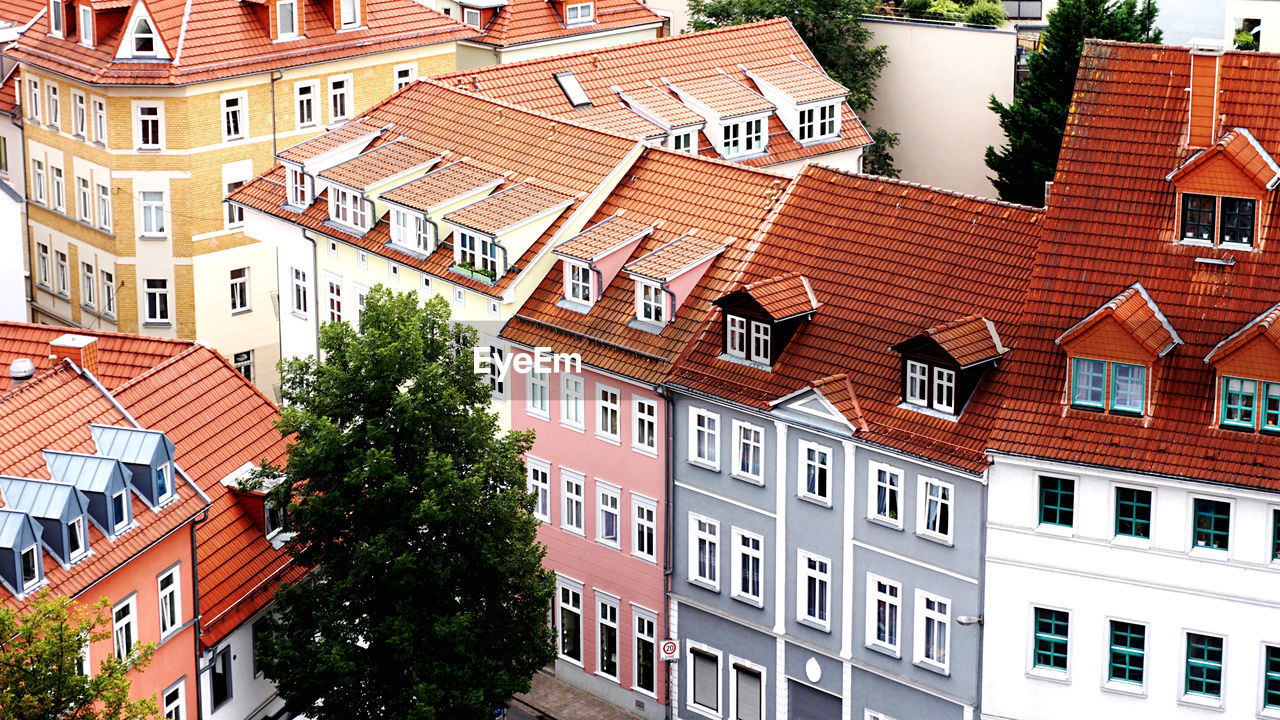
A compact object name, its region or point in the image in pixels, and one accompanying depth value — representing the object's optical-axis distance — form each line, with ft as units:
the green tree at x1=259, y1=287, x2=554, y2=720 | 204.23
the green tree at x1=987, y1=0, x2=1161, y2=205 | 305.53
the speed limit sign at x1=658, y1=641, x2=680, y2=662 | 236.43
